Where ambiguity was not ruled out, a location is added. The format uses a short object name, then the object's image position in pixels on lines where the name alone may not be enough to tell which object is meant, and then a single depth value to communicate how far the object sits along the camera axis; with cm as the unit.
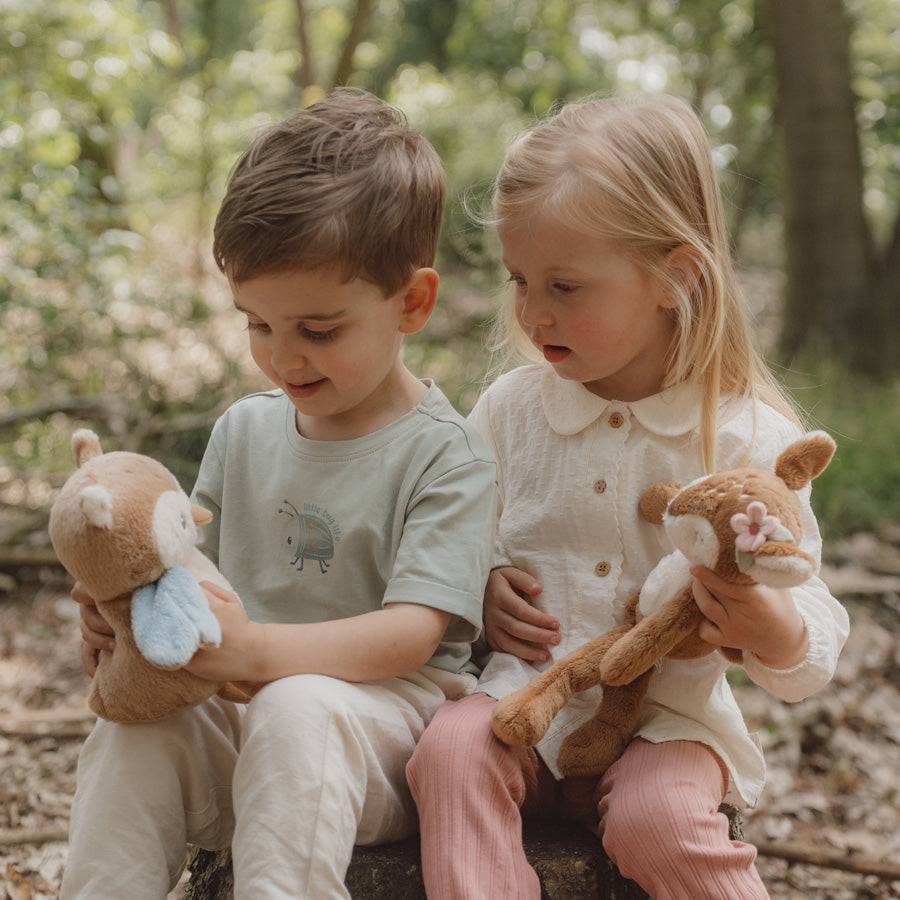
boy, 142
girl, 152
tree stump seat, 158
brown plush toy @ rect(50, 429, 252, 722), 133
